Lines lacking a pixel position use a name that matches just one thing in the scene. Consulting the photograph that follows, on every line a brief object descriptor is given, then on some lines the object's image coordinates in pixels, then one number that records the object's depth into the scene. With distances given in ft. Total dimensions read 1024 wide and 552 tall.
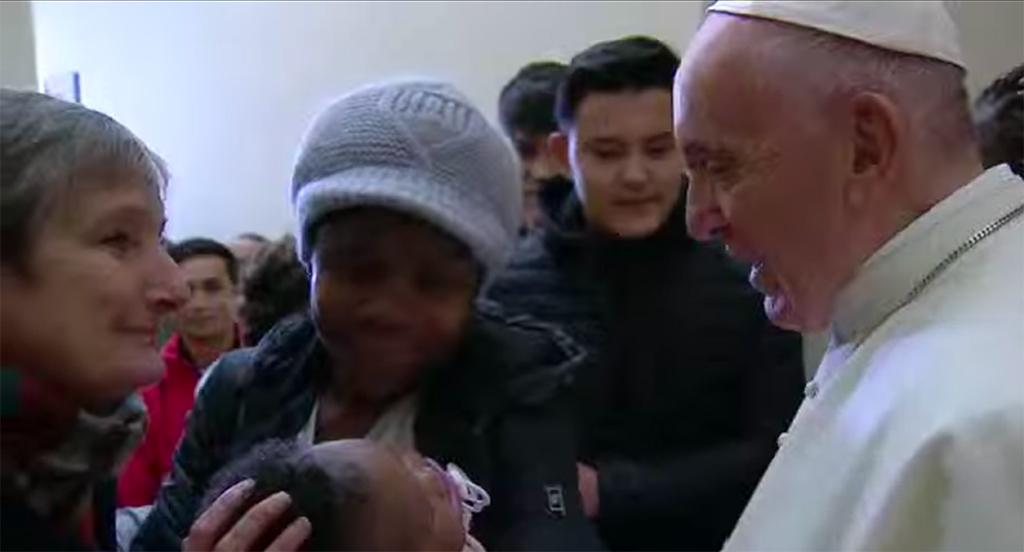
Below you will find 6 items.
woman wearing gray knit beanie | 3.53
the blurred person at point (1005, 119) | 5.58
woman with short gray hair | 2.37
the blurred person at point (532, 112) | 7.07
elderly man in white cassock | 3.72
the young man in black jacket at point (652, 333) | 5.24
